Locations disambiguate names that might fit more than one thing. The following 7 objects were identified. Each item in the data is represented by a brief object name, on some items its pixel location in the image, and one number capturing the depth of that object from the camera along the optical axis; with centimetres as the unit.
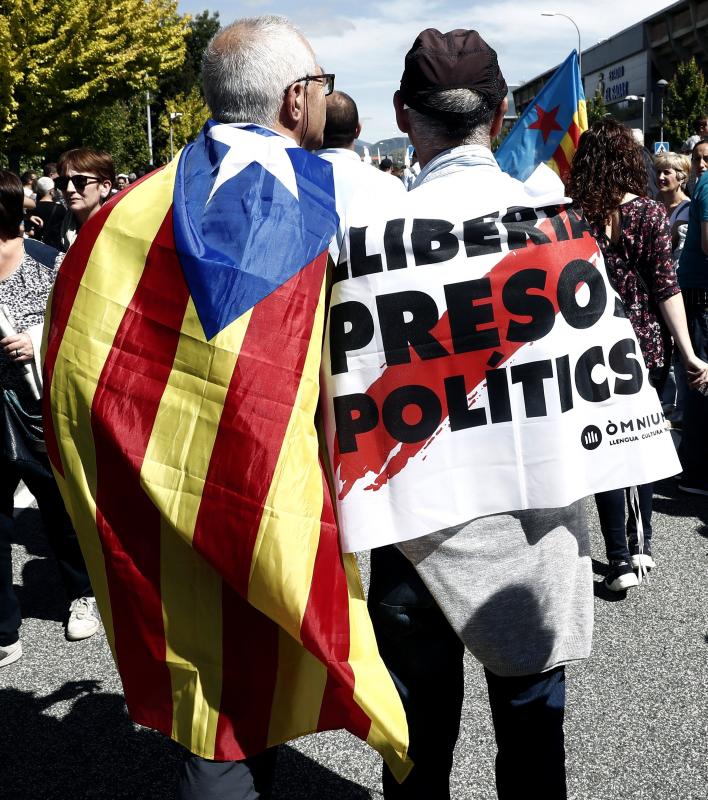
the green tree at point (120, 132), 3161
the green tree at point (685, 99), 4056
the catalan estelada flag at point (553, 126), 630
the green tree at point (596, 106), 4388
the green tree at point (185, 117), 4728
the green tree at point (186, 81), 5353
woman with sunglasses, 443
